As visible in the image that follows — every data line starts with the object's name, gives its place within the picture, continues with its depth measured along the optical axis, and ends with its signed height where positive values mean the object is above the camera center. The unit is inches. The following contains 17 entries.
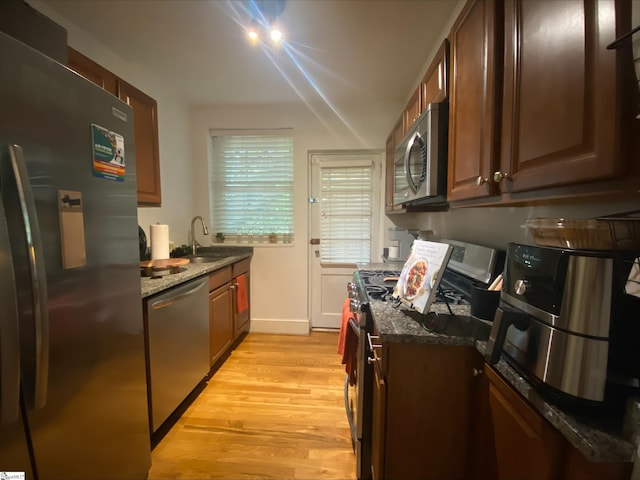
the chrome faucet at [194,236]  116.6 -4.2
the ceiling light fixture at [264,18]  60.2 +50.9
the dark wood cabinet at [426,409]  38.3 -27.2
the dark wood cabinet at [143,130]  63.0 +28.7
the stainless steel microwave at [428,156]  51.8 +14.9
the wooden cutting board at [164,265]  67.3 -10.0
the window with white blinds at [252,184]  121.5 +20.0
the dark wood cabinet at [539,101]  21.8 +13.8
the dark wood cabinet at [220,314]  87.1 -30.6
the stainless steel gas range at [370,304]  50.2 -14.9
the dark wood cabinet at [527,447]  21.8 -21.3
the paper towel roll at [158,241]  77.5 -4.0
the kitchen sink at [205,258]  102.7 -12.5
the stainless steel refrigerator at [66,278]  29.2 -6.8
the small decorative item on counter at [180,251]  104.7 -9.9
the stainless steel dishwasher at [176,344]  58.4 -29.5
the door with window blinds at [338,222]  121.2 +2.4
